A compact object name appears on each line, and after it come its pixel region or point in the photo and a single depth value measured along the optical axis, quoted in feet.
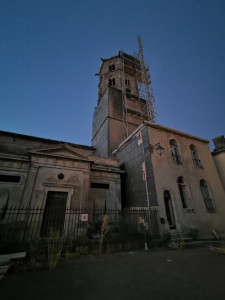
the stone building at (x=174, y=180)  29.68
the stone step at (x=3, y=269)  11.96
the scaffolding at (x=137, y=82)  68.45
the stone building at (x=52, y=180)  28.58
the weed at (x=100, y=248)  18.82
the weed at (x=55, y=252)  13.92
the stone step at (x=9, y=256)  13.57
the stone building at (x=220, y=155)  45.33
